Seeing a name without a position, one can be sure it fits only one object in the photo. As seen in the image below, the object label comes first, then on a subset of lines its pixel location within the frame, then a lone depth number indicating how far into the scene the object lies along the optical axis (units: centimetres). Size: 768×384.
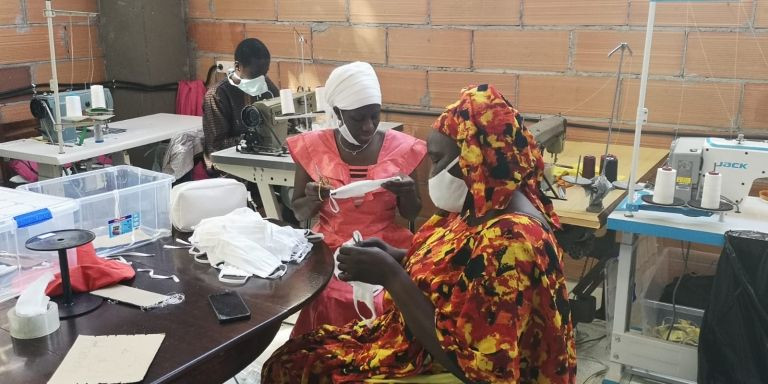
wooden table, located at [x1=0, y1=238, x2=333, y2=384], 132
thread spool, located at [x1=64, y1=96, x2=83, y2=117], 342
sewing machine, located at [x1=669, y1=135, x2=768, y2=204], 215
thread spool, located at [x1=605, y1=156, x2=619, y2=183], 255
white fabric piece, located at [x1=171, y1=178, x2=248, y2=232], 205
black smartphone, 151
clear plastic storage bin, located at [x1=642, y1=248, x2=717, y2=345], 249
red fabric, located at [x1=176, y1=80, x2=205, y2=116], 478
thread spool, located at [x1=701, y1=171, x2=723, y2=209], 208
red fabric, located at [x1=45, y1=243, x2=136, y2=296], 162
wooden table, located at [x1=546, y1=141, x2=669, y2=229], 226
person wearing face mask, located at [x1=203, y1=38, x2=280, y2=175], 372
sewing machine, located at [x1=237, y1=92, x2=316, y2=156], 314
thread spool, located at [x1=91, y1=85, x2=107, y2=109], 352
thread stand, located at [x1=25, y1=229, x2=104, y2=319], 150
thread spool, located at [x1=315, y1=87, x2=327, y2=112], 335
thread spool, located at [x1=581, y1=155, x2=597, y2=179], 261
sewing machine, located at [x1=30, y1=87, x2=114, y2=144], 336
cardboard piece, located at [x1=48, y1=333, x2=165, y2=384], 126
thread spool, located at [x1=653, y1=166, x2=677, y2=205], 215
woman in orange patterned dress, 132
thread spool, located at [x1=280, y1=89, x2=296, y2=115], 312
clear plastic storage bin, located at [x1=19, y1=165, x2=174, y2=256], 192
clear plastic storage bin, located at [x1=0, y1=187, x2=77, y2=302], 164
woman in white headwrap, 237
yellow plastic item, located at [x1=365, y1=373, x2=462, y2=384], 155
